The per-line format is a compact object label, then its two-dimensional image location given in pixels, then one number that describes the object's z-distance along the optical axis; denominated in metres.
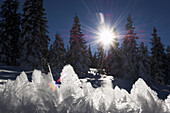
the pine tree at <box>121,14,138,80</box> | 20.53
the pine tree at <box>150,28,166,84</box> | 26.05
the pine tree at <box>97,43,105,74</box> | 34.50
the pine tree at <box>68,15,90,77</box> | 22.46
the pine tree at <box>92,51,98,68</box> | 61.01
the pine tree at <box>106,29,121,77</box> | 28.17
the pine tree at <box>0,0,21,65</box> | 17.44
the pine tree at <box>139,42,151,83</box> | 19.41
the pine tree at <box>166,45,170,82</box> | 29.99
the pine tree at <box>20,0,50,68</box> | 15.61
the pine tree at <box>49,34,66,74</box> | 29.88
